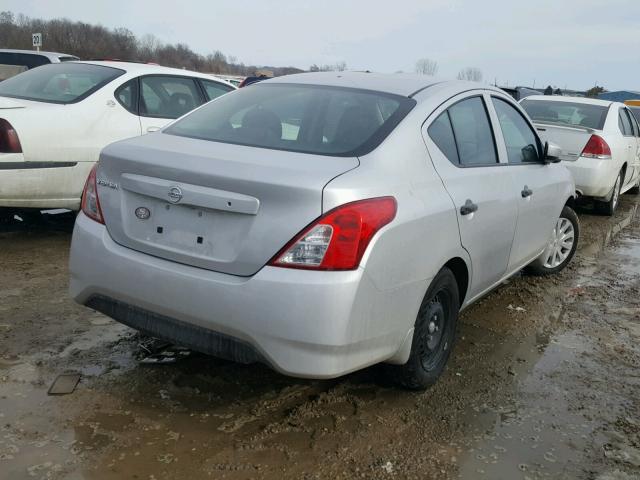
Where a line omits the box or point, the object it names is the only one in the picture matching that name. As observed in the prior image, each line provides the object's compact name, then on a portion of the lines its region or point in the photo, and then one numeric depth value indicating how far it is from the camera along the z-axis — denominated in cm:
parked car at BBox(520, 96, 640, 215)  782
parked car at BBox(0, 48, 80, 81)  976
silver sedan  240
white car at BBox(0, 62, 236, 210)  485
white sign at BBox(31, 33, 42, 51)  2049
